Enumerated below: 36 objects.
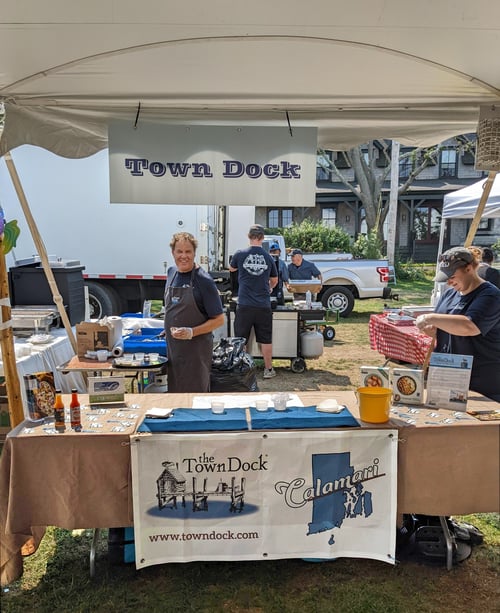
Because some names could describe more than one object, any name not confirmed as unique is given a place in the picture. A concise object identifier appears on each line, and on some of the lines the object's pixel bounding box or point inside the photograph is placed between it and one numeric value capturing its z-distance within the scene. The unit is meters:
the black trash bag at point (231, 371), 4.53
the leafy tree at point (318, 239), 18.09
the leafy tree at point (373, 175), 21.02
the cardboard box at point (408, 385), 2.90
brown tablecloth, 2.54
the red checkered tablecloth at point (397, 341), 6.83
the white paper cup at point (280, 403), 2.81
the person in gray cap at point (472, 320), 3.02
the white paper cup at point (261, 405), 2.82
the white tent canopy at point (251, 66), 2.30
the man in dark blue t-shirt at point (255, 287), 6.30
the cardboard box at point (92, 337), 4.19
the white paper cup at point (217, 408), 2.79
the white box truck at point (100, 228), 8.91
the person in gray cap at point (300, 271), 8.80
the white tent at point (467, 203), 9.12
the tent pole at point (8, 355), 3.35
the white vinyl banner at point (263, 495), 2.59
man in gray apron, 3.83
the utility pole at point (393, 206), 19.25
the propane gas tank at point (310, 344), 7.20
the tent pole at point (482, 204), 3.59
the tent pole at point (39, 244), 3.64
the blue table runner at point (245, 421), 2.61
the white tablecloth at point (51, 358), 4.42
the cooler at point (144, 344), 4.49
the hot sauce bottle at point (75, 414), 2.65
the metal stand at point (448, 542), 2.88
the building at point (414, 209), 25.22
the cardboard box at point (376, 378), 2.84
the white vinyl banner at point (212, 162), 3.58
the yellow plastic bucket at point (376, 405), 2.66
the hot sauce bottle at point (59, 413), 2.64
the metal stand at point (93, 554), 2.84
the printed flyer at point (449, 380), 2.82
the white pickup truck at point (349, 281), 11.43
